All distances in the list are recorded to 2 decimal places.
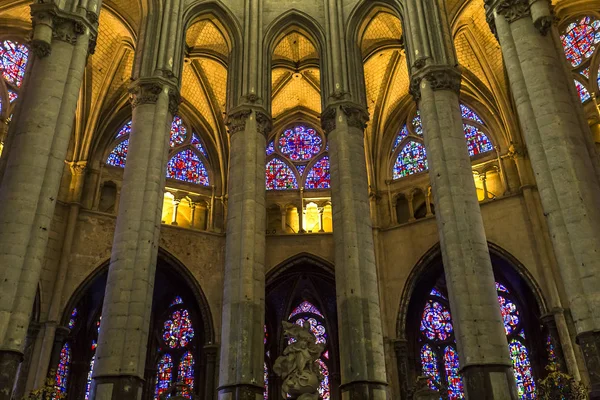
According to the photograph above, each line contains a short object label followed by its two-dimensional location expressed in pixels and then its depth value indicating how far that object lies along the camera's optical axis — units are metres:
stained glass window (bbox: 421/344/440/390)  20.73
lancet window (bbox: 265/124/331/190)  23.52
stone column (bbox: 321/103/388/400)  12.73
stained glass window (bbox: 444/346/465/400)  19.89
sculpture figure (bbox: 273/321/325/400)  11.21
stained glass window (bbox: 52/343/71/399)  19.25
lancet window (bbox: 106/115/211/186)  22.28
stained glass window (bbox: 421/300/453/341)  21.31
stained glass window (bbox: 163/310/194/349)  21.75
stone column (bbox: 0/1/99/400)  9.49
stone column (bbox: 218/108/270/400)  12.62
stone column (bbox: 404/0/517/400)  11.14
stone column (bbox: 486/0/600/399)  9.16
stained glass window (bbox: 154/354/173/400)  21.05
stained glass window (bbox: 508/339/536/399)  18.98
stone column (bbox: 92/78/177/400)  11.28
